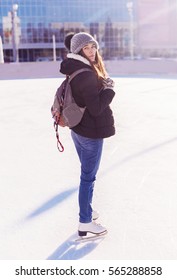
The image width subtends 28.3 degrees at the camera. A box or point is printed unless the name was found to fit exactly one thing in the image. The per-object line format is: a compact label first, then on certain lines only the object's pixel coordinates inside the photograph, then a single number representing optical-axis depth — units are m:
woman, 2.65
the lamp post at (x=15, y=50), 39.07
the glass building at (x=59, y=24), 52.03
